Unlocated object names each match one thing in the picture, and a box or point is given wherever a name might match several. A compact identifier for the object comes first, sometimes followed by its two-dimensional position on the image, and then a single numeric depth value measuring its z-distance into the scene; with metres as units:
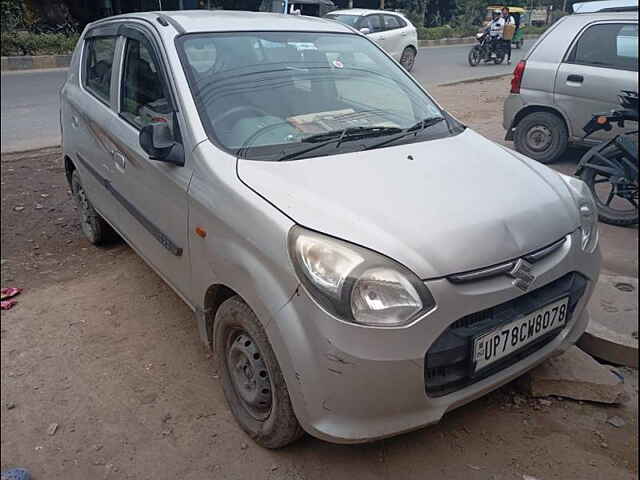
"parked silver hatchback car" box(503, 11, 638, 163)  5.16
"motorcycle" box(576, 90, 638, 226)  3.87
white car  12.88
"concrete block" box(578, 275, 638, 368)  2.69
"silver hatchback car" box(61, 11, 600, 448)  1.77
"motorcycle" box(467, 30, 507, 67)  12.12
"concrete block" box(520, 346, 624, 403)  2.44
